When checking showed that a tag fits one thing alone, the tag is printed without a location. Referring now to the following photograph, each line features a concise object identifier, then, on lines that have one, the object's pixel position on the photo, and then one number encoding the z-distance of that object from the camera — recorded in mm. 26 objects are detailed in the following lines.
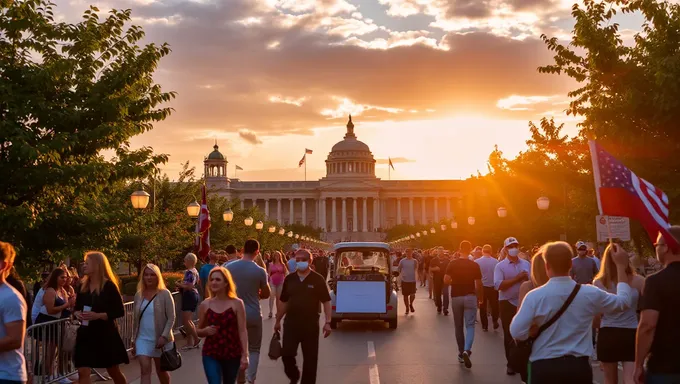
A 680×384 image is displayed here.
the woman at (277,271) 22781
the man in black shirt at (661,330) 6367
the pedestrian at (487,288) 18109
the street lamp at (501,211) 43344
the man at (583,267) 16109
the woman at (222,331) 8367
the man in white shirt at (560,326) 6023
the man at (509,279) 13404
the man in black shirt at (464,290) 14680
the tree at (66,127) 14188
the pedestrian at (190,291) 17078
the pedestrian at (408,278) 26422
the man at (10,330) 6387
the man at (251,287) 11156
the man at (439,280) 26133
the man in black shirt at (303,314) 10531
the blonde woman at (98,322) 9133
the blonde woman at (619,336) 8750
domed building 165750
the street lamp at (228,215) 34319
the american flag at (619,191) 7625
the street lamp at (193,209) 27141
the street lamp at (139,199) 22750
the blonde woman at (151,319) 9859
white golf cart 20641
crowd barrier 11891
